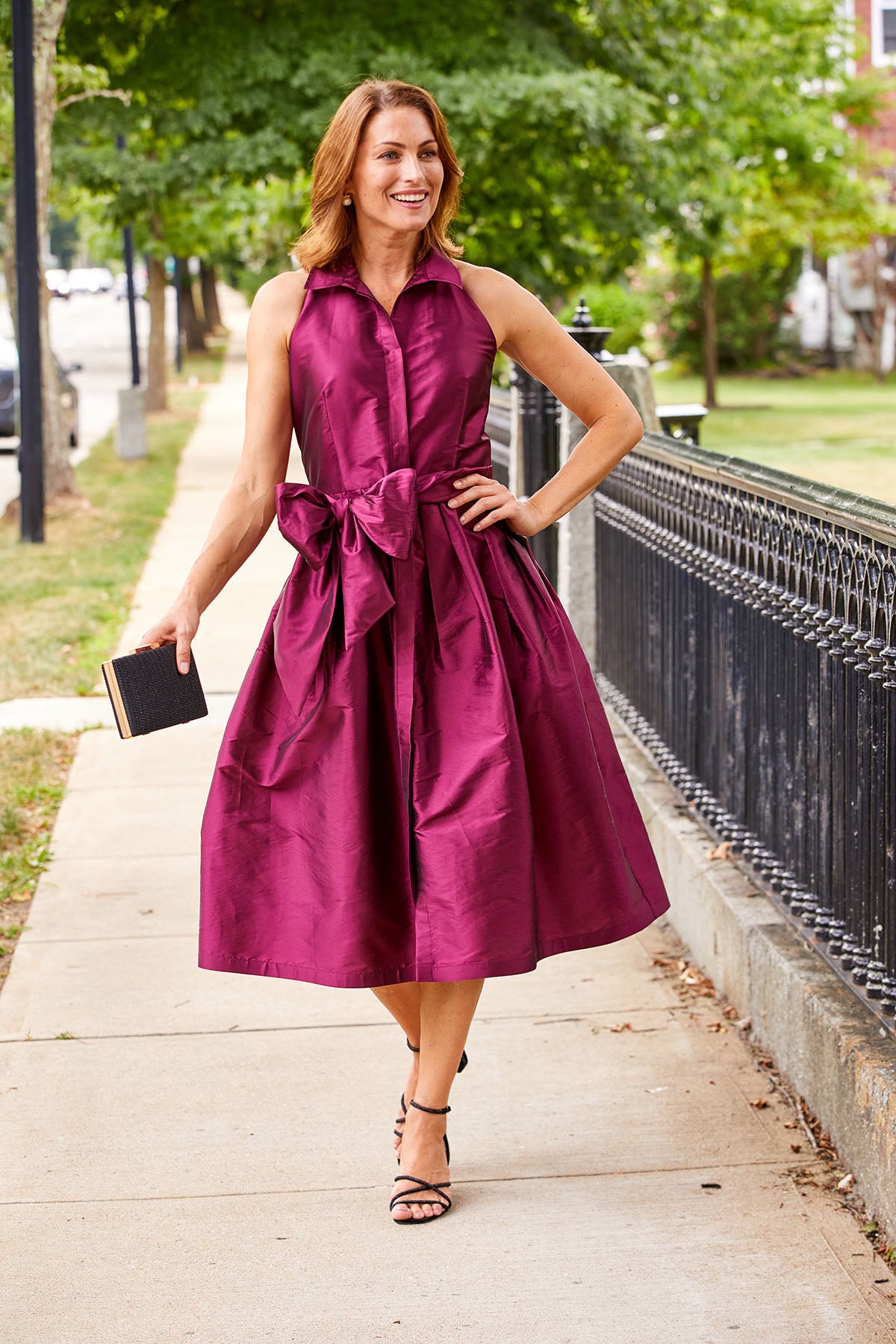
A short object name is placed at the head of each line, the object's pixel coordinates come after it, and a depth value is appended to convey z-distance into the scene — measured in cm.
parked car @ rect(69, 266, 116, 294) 10431
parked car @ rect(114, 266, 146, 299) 9349
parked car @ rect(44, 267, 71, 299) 9300
